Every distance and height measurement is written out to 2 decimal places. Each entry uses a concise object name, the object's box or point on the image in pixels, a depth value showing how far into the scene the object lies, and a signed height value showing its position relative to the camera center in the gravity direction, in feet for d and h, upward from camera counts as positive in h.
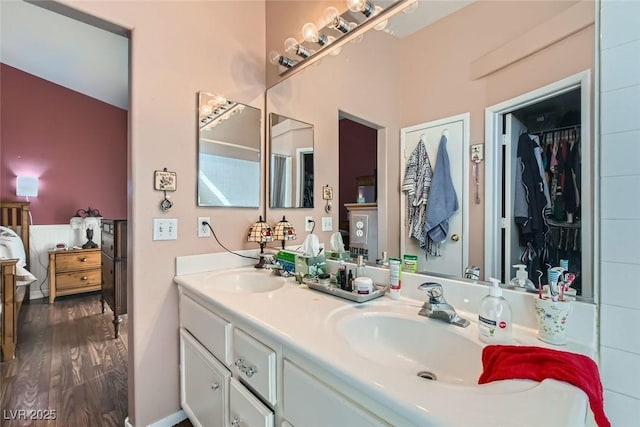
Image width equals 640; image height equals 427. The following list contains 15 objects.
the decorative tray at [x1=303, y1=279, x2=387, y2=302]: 3.37 -1.06
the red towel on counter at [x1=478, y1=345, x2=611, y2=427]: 1.69 -1.04
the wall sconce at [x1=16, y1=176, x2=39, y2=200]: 11.08 +0.92
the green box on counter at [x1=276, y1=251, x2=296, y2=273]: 4.87 -0.92
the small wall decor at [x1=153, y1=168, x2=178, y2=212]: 4.56 +0.44
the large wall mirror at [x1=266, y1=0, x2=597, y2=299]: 2.60 +1.57
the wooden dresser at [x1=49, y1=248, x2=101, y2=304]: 11.35 -2.68
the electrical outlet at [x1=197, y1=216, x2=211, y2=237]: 5.05 -0.33
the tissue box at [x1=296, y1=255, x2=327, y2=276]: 4.38 -0.89
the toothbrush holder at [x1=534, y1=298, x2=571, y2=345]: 2.26 -0.91
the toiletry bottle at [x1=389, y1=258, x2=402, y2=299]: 3.49 -0.87
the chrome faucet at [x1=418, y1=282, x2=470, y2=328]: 2.75 -1.02
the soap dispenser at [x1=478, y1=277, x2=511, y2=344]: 2.38 -0.96
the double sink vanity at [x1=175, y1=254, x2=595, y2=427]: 1.59 -1.19
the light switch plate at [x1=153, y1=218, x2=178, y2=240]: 4.58 -0.33
